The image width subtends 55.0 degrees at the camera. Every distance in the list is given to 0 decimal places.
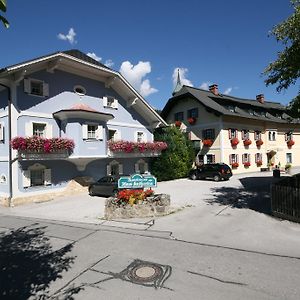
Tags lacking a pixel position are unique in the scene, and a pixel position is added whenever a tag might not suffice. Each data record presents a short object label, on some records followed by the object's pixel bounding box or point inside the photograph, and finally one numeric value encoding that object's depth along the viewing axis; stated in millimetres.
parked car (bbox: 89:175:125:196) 18547
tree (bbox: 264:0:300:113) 11237
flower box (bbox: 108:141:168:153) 22156
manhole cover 6598
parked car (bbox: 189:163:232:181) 26766
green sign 13898
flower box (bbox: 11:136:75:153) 16703
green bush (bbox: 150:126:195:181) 28172
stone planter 13008
